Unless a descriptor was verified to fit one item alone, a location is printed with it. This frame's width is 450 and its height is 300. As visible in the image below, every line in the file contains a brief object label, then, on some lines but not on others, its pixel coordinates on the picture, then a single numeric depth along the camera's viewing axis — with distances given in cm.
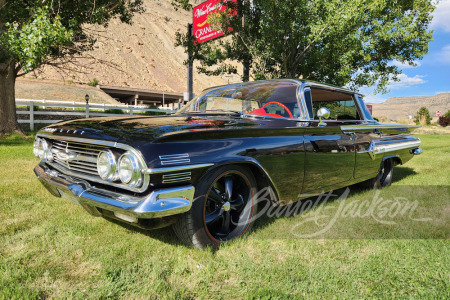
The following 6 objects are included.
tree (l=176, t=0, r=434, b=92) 1013
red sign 1266
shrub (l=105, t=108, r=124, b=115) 1680
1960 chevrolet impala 185
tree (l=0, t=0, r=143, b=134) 602
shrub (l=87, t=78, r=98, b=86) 4606
